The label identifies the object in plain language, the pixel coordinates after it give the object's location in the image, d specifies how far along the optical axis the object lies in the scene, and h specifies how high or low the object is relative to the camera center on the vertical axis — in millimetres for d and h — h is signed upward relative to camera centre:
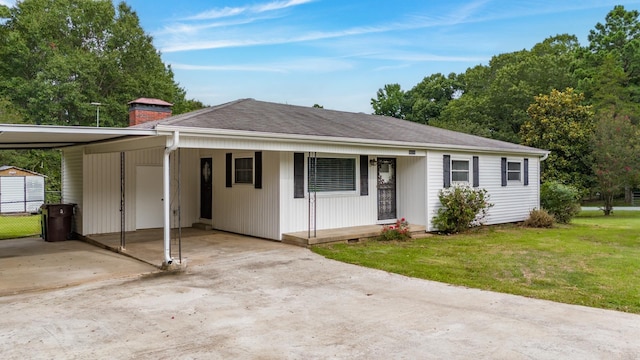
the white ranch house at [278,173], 9117 +110
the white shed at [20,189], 21344 -540
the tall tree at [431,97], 40219 +7612
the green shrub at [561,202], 14617 -896
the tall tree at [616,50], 32406 +10216
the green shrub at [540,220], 13353 -1363
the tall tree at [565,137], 23109 +2058
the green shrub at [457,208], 11539 -875
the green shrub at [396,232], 10277 -1325
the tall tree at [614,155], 20188 +924
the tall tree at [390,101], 43719 +7635
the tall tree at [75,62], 27953 +8010
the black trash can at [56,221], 10398 -1038
